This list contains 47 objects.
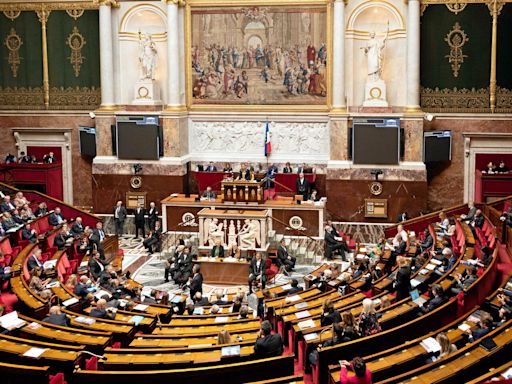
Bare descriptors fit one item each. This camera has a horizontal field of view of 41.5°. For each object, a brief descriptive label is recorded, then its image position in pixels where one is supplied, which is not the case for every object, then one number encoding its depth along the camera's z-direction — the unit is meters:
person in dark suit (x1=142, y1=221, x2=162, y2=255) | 23.34
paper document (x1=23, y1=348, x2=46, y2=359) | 10.61
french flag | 27.81
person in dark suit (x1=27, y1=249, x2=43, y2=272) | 17.47
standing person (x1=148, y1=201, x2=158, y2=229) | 25.52
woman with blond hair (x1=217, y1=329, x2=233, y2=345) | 11.33
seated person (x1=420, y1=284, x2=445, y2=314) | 12.80
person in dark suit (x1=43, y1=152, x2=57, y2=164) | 29.14
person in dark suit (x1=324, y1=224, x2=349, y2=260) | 22.33
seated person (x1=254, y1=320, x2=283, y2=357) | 10.70
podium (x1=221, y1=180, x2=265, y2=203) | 24.20
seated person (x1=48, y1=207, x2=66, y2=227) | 22.72
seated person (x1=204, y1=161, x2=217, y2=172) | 27.92
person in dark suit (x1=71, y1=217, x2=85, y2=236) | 21.95
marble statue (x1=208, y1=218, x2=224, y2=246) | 22.22
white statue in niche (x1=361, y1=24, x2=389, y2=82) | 26.61
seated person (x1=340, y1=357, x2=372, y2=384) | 8.94
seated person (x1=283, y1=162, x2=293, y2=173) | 27.38
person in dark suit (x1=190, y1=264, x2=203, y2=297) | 17.81
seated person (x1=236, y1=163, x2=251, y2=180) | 25.00
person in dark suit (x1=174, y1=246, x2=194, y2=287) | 19.65
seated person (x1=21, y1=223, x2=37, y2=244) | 19.84
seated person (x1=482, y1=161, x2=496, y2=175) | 25.99
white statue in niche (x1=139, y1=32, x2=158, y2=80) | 28.09
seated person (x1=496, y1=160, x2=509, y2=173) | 26.03
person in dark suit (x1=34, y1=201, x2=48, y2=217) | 23.13
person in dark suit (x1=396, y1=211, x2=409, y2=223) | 25.17
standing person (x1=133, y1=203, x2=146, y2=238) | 25.64
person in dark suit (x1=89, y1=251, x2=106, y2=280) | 18.80
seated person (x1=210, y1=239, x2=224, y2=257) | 21.22
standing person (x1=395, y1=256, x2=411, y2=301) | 14.05
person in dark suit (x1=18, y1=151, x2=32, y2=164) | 28.78
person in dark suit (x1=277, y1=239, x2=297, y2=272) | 20.97
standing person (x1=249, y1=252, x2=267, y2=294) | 19.41
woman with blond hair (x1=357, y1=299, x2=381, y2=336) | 11.38
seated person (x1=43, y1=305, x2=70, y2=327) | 12.81
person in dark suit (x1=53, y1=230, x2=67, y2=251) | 20.30
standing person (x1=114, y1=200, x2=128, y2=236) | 25.91
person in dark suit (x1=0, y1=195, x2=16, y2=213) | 21.69
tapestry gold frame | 27.27
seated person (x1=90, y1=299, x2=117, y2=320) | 13.60
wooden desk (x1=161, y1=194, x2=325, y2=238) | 23.97
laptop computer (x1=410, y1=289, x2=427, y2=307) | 13.11
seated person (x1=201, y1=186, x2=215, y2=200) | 25.20
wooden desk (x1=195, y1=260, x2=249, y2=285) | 20.48
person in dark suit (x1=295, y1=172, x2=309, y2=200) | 26.11
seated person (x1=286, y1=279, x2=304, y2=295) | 15.89
